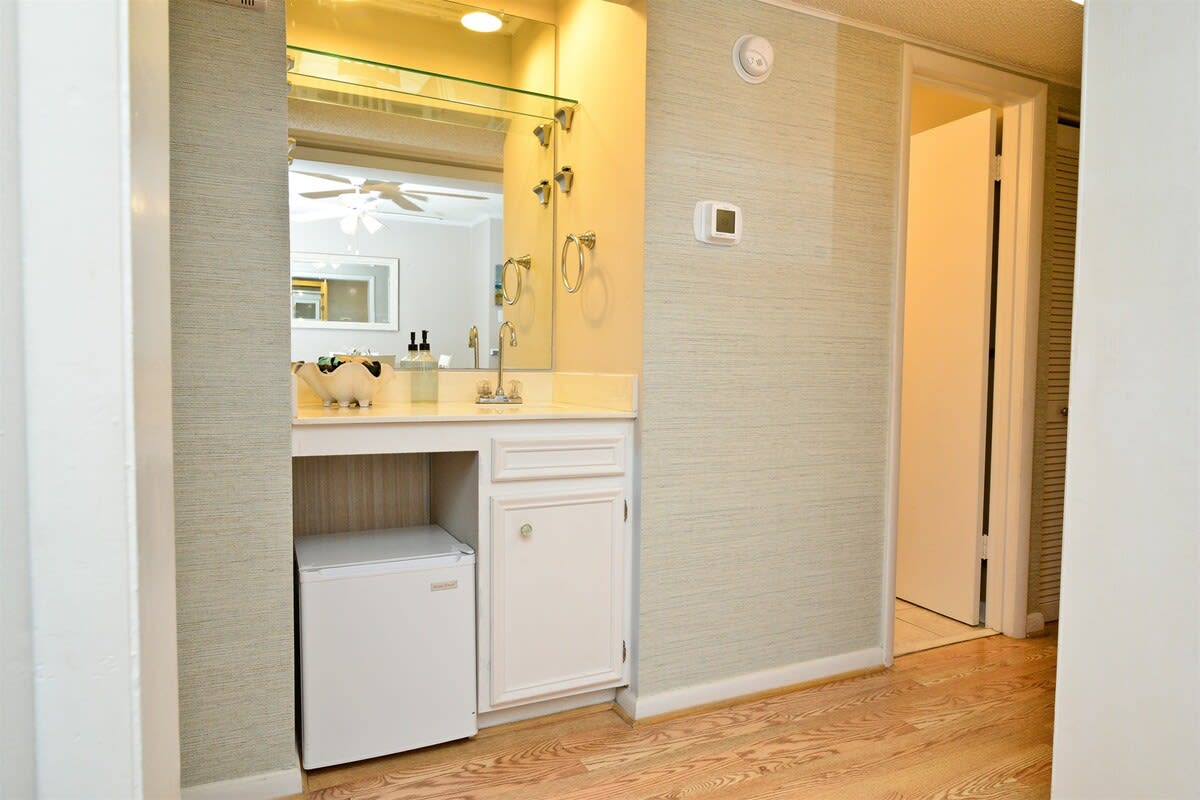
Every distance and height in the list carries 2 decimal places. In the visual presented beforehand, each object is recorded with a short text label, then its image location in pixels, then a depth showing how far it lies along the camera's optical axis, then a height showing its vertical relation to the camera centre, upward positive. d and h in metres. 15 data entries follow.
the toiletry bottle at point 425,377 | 2.58 -0.05
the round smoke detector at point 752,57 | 2.33 +0.99
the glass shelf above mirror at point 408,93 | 2.46 +0.97
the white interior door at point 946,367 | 3.15 +0.01
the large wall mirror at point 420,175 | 2.48 +0.68
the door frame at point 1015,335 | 3.00 +0.14
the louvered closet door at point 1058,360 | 3.14 +0.04
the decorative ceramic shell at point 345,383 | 2.25 -0.07
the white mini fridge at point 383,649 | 1.94 -0.79
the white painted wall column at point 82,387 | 0.47 -0.02
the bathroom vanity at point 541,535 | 2.14 -0.52
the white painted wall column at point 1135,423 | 1.20 -0.09
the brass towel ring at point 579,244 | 2.58 +0.43
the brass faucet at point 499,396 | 2.62 -0.12
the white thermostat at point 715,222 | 2.31 +0.46
